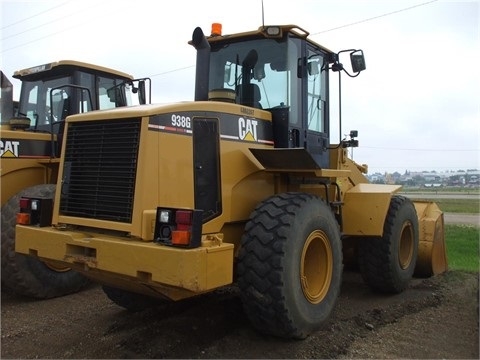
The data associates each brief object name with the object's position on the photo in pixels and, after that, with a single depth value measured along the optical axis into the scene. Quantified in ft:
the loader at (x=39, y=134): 19.13
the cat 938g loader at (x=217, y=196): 12.00
